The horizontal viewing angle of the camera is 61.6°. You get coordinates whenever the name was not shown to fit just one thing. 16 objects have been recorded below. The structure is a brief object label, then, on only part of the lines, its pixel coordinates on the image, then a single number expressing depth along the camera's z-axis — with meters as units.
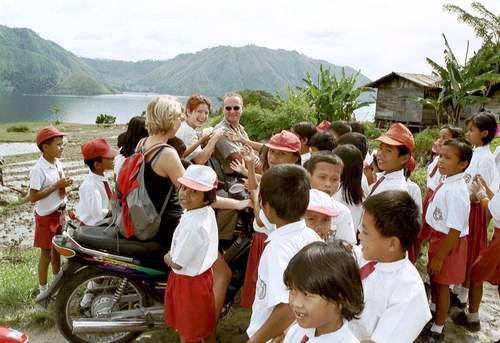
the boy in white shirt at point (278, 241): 2.12
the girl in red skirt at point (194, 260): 2.80
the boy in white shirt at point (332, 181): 2.96
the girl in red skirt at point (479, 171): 4.12
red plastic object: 2.47
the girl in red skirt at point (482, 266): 3.57
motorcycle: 3.26
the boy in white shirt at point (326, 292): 1.61
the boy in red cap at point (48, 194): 4.13
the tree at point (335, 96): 14.34
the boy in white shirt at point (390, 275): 1.87
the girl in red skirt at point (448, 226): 3.34
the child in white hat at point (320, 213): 2.59
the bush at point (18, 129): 36.59
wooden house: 22.67
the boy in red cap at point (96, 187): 3.74
